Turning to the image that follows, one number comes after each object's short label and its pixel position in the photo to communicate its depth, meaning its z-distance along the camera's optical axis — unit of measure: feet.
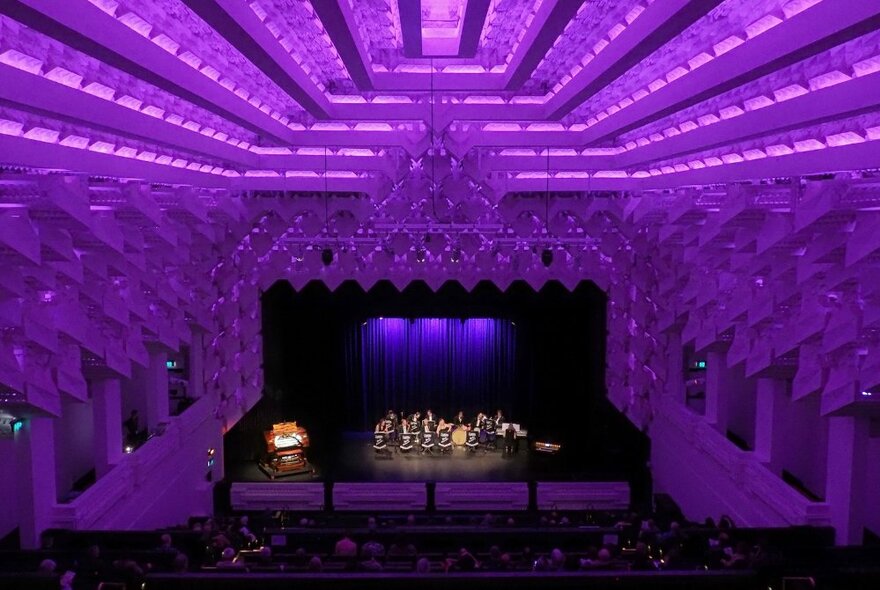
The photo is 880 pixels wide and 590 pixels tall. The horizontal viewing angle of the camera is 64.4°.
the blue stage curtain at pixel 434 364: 72.74
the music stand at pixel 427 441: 64.45
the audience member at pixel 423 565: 26.92
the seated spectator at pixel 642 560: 27.91
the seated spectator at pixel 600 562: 28.30
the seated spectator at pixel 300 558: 30.97
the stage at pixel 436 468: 58.39
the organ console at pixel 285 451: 59.57
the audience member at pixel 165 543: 31.91
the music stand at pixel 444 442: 64.44
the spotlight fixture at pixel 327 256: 41.39
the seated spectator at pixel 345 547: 32.22
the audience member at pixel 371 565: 27.45
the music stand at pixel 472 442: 64.90
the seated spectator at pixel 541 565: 28.05
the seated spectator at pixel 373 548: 31.54
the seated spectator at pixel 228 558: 30.47
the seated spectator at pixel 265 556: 30.40
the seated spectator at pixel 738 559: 26.55
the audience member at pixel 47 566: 25.96
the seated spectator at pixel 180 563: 27.17
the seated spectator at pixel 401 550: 31.73
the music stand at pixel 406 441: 64.64
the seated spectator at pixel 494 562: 29.55
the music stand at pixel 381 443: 64.34
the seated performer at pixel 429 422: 66.18
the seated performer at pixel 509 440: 64.31
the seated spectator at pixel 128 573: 24.11
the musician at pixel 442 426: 65.62
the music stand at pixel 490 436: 65.41
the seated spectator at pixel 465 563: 28.12
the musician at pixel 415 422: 65.82
